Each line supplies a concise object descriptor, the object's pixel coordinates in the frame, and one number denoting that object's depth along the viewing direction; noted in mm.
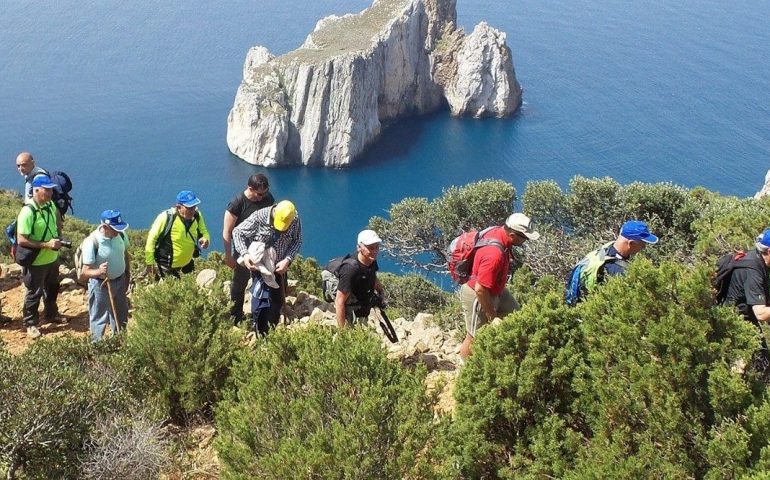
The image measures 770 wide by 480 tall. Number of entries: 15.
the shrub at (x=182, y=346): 6039
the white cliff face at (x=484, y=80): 70438
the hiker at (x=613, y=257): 5742
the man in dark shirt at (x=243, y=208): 7273
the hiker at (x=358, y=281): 6340
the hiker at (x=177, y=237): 7734
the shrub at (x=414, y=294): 18984
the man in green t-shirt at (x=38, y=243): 7672
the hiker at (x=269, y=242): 6727
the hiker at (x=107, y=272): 7070
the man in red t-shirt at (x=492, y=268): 6043
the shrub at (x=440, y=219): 19688
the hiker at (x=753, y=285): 5234
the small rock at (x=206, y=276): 10384
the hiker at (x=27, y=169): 8586
